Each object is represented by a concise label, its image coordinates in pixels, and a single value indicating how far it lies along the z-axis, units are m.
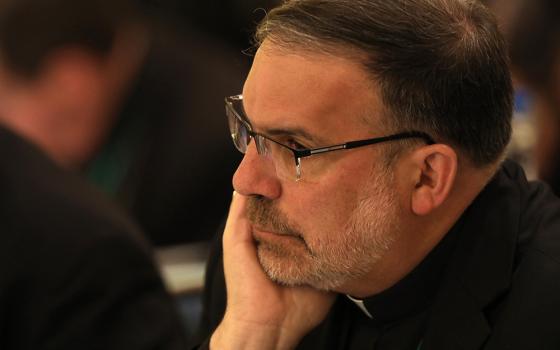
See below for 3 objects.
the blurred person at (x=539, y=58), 6.78
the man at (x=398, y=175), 3.43
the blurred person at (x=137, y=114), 6.66
